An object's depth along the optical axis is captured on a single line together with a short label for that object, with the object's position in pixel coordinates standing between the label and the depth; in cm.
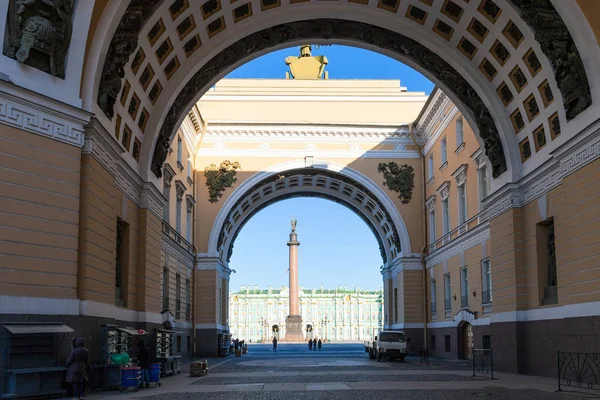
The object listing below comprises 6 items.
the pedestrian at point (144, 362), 2103
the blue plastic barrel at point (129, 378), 1921
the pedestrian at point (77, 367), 1540
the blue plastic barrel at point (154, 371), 2158
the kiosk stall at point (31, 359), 1545
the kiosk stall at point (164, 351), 2431
